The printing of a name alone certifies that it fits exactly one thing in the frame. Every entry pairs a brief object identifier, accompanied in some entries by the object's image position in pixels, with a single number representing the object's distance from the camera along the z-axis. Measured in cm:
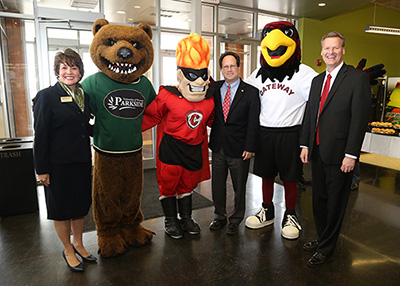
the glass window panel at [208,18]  594
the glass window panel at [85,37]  456
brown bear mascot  223
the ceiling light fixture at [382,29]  632
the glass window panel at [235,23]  614
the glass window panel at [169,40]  551
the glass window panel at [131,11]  489
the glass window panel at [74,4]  436
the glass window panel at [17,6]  405
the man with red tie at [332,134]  208
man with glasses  266
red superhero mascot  250
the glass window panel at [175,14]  529
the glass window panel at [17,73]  420
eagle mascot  261
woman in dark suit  196
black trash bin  312
